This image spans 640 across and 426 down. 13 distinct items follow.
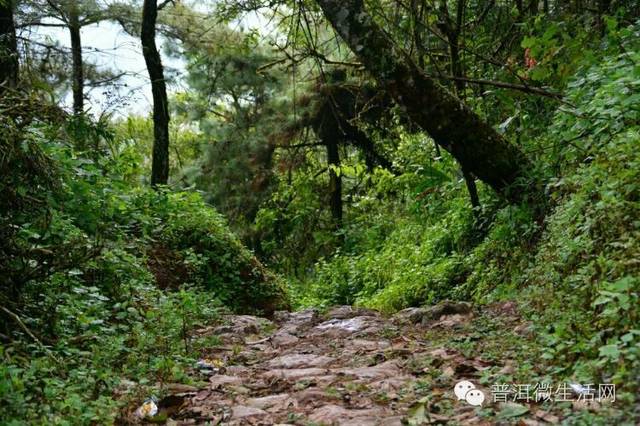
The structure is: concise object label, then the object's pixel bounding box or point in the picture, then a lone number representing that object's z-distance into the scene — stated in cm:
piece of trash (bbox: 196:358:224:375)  403
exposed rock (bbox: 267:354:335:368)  418
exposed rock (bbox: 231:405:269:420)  295
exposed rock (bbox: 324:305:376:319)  662
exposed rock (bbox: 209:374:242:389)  364
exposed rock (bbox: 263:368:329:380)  375
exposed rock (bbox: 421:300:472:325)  520
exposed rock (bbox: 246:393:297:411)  310
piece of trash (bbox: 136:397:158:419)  301
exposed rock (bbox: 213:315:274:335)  553
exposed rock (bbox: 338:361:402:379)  351
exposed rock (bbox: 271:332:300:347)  524
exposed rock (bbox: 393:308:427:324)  550
